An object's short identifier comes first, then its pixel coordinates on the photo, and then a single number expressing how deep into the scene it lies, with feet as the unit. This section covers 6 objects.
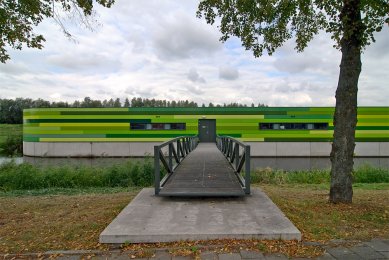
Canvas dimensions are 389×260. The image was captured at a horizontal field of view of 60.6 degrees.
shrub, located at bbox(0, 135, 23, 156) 131.23
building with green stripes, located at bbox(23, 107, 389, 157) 106.32
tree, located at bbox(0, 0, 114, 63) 18.03
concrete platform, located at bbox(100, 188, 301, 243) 14.92
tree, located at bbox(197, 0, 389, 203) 19.20
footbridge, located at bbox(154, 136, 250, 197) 22.05
